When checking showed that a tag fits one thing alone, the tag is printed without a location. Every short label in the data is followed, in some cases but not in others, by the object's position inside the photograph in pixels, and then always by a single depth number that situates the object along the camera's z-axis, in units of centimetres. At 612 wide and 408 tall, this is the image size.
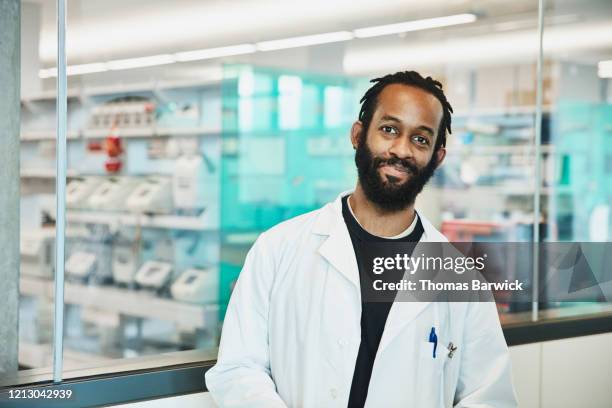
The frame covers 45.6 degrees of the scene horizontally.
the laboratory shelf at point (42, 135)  609
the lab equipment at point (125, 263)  585
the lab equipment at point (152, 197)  561
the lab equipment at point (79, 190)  593
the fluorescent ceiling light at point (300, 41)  608
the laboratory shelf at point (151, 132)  555
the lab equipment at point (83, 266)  591
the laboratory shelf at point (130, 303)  555
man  183
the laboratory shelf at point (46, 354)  463
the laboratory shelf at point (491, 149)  691
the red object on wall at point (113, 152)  602
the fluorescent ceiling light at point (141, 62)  644
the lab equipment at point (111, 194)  579
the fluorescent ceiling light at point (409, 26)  626
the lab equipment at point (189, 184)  569
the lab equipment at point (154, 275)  571
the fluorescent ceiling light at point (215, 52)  601
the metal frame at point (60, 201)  204
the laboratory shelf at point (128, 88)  572
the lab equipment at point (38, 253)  572
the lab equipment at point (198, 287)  551
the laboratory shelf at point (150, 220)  557
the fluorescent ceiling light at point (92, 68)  634
